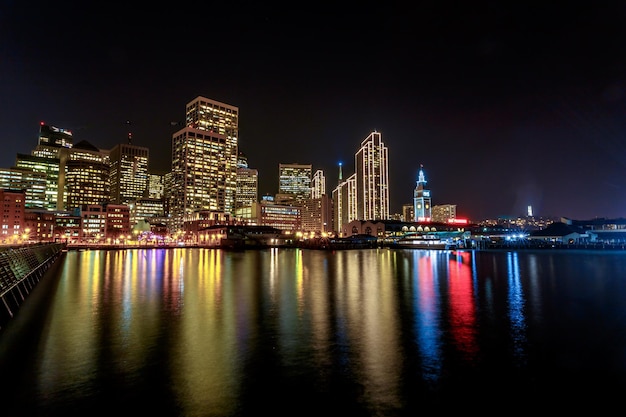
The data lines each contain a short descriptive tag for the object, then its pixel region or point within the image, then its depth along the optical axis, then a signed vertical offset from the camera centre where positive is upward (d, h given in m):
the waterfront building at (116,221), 185.12 +7.13
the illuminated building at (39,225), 158.00 +5.02
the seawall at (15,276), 18.18 -2.41
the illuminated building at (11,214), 150.38 +9.27
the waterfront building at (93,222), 178.50 +6.60
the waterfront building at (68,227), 170.00 +4.29
